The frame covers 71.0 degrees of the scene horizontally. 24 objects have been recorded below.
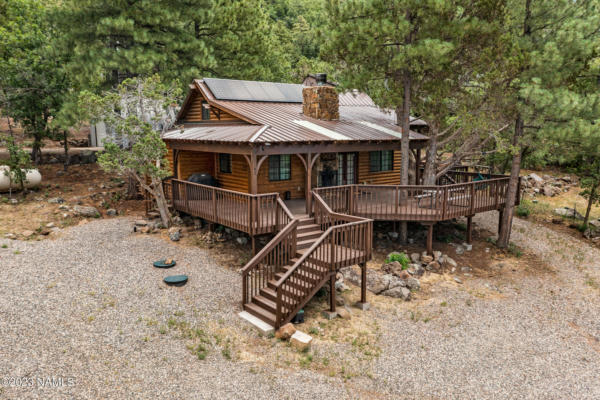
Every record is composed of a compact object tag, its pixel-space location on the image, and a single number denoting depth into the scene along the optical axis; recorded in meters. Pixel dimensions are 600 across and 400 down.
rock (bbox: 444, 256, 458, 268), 14.61
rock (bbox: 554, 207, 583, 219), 21.61
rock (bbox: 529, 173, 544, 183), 28.41
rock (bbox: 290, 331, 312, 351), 8.80
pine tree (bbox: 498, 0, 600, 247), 13.08
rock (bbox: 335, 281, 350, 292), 11.91
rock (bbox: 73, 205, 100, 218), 16.69
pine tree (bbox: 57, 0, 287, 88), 18.42
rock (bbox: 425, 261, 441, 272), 14.13
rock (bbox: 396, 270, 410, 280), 12.97
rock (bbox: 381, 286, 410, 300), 11.91
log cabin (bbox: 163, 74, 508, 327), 10.52
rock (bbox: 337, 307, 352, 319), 10.48
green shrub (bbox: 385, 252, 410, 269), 13.77
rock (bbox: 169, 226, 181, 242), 14.66
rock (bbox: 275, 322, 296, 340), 9.21
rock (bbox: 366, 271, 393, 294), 12.18
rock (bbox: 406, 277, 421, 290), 12.57
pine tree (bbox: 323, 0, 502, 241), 13.58
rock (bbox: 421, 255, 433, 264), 14.48
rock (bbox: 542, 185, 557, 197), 26.64
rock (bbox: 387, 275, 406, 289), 12.21
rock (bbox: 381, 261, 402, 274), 13.38
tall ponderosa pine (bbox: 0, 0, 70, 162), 19.28
